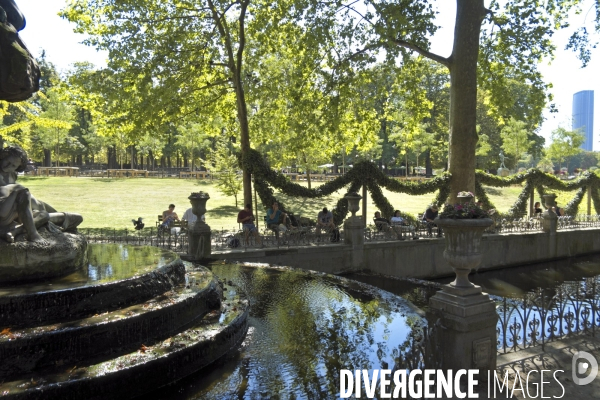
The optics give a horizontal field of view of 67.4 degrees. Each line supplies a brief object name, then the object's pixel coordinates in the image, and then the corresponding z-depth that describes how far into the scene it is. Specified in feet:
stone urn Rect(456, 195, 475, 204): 29.34
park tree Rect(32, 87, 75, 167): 135.06
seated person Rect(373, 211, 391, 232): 51.13
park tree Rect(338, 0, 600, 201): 52.13
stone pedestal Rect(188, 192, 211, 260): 39.73
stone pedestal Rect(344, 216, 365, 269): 46.42
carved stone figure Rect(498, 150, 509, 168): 179.44
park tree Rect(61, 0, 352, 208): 53.83
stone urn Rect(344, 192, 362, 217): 45.27
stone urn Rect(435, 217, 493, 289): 18.24
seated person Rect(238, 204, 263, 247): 46.50
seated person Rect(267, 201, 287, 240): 52.26
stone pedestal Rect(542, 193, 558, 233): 62.13
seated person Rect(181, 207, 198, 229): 54.19
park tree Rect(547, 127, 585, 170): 172.65
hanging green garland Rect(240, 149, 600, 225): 55.88
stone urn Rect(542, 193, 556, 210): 64.08
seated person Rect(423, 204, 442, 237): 57.55
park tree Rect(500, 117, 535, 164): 157.58
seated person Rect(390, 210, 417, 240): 51.08
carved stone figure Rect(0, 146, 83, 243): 19.22
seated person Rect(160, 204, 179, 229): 53.01
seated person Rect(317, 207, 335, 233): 50.63
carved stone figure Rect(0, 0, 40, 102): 18.94
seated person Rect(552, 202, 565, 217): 71.28
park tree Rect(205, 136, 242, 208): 94.43
